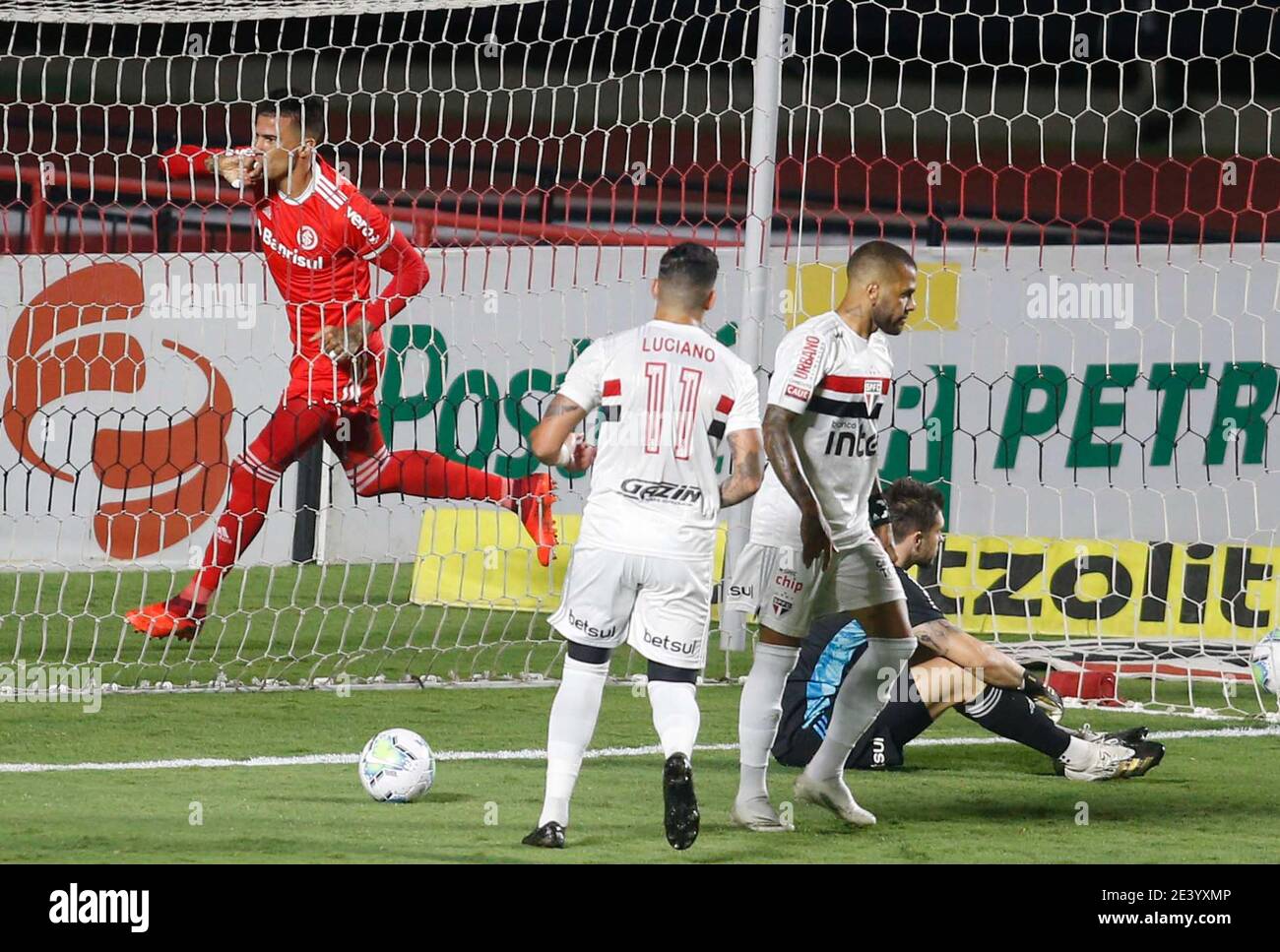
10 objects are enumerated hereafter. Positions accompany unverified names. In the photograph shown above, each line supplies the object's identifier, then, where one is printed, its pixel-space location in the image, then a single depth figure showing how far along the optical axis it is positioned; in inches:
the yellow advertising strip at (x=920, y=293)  876.6
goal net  761.0
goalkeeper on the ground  512.4
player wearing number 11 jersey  412.5
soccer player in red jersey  702.5
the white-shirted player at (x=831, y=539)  447.8
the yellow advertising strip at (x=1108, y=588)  804.0
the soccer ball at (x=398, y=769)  458.6
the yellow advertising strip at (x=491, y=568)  863.1
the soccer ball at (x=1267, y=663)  636.1
